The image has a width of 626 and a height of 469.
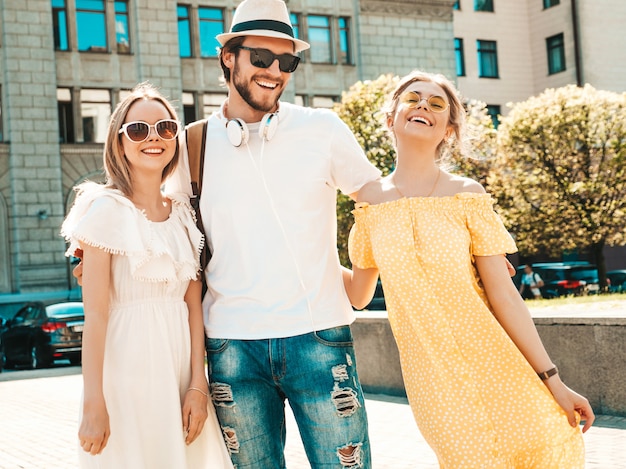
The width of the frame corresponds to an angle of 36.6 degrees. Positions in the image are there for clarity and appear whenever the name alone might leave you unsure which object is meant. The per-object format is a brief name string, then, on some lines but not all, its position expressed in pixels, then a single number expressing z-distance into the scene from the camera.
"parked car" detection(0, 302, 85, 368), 20.48
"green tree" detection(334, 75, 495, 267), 29.31
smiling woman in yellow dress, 3.47
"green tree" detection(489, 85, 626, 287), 26.73
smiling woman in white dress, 3.71
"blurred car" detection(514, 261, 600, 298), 28.44
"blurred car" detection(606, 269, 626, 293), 29.57
